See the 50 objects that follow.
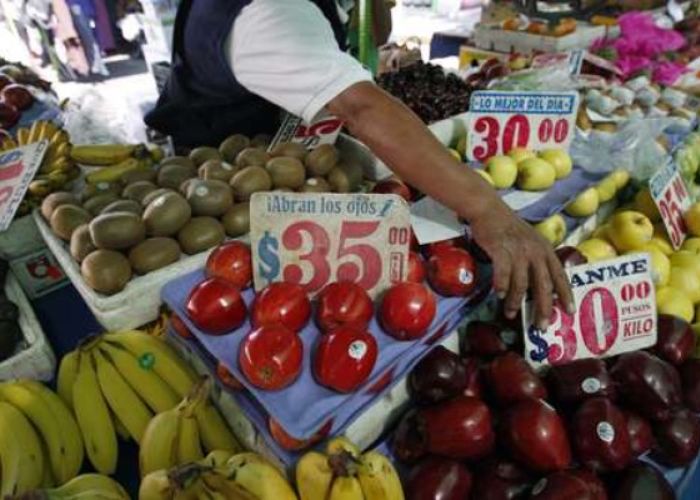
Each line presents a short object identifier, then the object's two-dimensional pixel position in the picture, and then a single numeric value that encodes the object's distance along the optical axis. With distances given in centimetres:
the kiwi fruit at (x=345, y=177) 148
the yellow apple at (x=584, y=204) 144
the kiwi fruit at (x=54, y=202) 141
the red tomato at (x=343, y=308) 97
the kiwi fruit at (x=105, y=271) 113
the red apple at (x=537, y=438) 87
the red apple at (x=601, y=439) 87
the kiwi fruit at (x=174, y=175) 146
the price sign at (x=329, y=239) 104
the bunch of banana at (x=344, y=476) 79
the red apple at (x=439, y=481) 85
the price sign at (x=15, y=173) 149
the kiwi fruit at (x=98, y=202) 137
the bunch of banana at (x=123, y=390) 107
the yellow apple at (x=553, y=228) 132
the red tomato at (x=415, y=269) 111
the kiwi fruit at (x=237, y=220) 134
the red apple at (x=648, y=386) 96
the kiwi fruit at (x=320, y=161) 149
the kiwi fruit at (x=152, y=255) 120
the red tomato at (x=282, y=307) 98
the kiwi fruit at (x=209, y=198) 132
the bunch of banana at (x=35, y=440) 95
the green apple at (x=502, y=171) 148
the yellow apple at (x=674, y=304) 122
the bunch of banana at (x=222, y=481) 76
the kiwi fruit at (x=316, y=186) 140
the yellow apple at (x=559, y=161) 154
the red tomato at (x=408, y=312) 97
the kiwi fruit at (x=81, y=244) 122
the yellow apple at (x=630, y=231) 137
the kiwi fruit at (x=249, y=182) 138
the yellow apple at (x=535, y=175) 148
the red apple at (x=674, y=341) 109
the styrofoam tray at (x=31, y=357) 121
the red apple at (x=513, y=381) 97
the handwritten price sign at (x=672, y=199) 142
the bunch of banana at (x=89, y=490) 81
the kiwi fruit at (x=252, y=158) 147
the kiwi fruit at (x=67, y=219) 131
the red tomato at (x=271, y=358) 86
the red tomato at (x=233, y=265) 110
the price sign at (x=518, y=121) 158
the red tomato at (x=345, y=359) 87
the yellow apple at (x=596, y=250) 135
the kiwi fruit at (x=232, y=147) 164
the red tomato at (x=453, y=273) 108
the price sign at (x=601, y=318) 108
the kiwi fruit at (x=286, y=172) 143
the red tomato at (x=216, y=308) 98
